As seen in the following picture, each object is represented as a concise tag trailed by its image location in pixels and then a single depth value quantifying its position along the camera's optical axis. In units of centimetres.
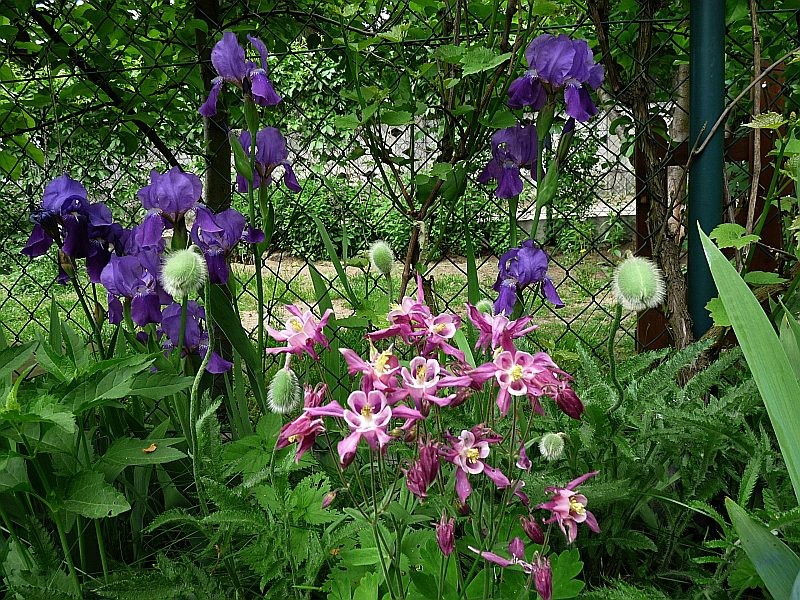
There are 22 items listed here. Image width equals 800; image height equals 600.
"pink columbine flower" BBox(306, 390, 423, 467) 75
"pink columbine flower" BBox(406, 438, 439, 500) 79
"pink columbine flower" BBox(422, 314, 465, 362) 89
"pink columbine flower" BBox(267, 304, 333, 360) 90
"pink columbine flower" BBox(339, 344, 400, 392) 80
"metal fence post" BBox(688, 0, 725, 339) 171
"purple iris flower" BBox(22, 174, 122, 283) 146
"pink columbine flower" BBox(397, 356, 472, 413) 78
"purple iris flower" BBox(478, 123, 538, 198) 158
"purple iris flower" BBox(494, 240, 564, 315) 149
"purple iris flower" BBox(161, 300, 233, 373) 155
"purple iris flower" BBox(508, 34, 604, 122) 144
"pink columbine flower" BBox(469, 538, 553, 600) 81
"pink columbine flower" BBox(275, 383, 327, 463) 81
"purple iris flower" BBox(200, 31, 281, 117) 148
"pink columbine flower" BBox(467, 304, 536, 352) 87
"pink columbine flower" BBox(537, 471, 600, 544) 88
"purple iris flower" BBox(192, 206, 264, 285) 145
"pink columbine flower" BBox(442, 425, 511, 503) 82
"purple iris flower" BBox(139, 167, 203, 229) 139
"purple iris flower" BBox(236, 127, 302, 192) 153
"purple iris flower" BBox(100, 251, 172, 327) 142
